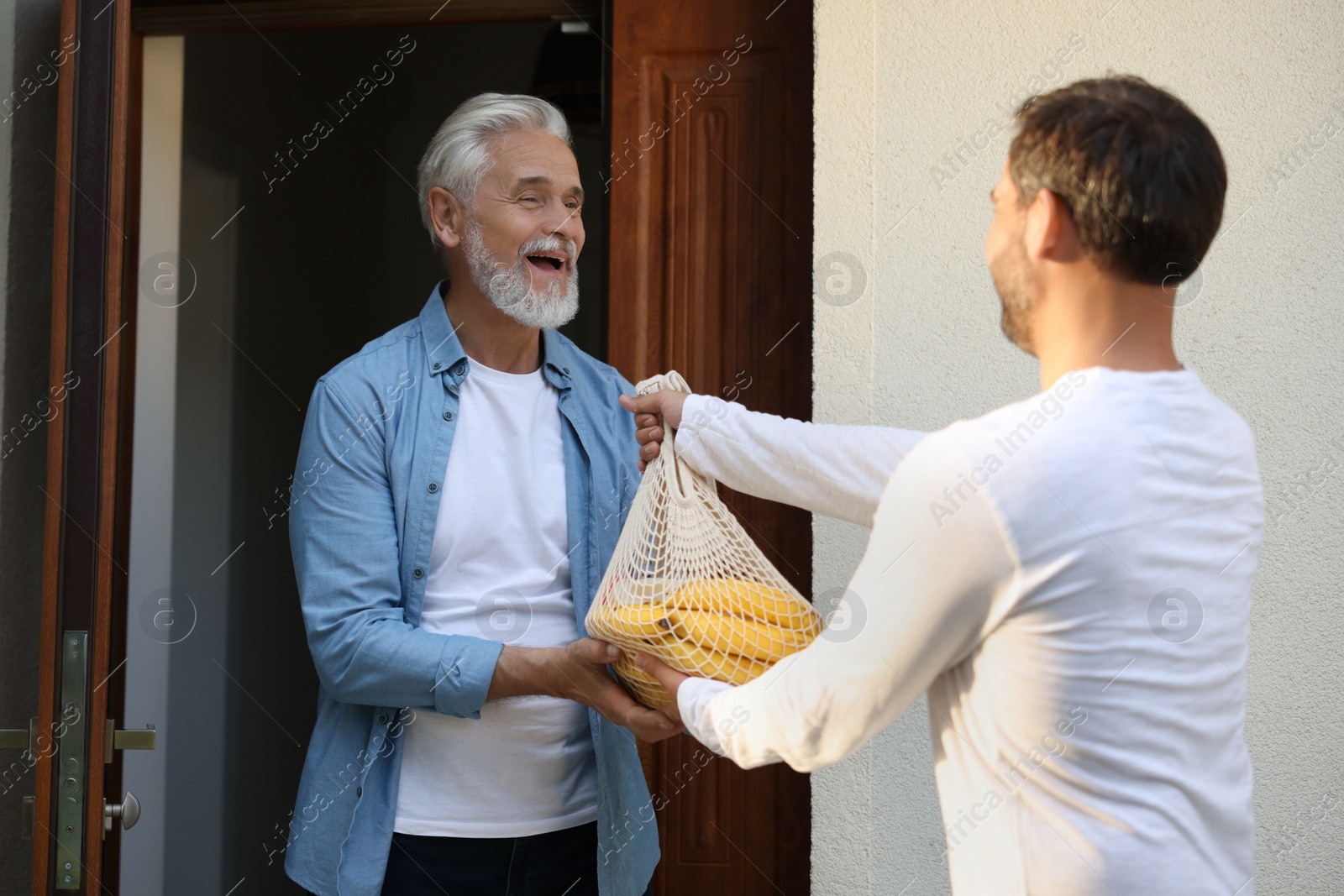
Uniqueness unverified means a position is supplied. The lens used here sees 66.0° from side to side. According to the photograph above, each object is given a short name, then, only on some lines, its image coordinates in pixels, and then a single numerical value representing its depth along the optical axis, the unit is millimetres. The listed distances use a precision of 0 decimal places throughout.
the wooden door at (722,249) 2590
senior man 1839
